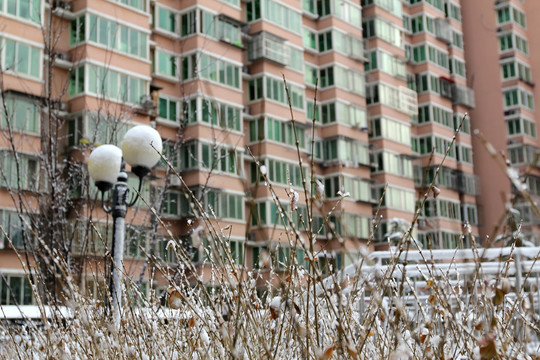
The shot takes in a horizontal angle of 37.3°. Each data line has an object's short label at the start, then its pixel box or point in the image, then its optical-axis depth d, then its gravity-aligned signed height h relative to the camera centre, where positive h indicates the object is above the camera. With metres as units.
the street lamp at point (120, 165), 7.44 +1.22
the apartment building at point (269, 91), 25.05 +8.02
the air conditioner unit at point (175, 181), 27.58 +3.78
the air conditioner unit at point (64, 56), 27.11 +7.99
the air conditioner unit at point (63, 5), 26.71 +9.62
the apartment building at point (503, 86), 44.88 +11.07
